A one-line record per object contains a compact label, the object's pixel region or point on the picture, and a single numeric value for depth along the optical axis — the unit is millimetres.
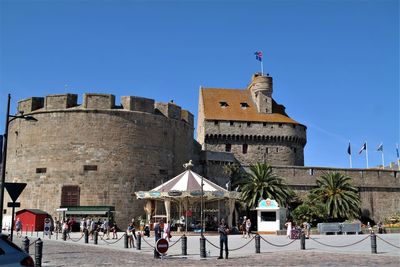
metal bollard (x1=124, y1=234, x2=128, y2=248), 20678
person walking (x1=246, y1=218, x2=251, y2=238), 27031
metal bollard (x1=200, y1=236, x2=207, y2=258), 15883
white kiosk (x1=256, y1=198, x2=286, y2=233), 32406
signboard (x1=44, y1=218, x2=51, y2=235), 29359
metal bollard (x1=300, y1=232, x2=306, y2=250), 18953
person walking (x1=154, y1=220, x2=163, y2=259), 20016
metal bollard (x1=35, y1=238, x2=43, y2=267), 12977
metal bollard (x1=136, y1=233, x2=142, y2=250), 19391
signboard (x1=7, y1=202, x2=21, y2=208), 14520
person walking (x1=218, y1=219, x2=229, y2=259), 15789
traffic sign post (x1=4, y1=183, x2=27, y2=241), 14039
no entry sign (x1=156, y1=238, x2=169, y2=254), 15109
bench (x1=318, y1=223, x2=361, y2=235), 33469
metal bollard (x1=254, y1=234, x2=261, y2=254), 17234
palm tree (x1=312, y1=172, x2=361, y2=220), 40531
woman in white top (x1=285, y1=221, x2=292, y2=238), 27617
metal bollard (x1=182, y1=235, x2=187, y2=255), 16966
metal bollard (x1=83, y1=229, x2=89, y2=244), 23575
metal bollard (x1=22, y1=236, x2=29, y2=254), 14591
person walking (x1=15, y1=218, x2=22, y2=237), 30841
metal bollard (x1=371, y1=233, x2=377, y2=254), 16523
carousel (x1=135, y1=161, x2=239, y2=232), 29578
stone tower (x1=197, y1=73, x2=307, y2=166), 50438
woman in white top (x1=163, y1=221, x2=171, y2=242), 21828
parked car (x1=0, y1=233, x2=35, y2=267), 7418
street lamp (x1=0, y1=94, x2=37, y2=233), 14373
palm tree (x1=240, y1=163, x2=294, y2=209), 38781
